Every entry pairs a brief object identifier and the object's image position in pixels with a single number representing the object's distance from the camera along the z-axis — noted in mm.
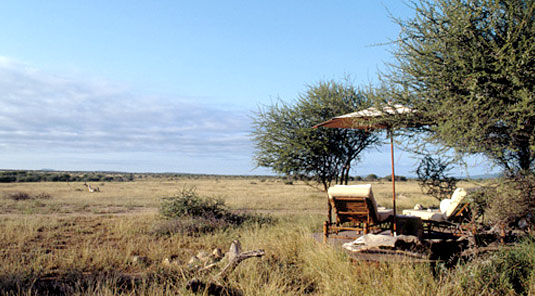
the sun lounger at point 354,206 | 7359
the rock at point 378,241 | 6031
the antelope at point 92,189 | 35444
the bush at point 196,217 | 10852
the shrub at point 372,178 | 89338
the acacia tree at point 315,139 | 14461
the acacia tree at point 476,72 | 6137
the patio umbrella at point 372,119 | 8094
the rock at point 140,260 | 7162
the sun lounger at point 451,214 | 9047
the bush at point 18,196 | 25297
